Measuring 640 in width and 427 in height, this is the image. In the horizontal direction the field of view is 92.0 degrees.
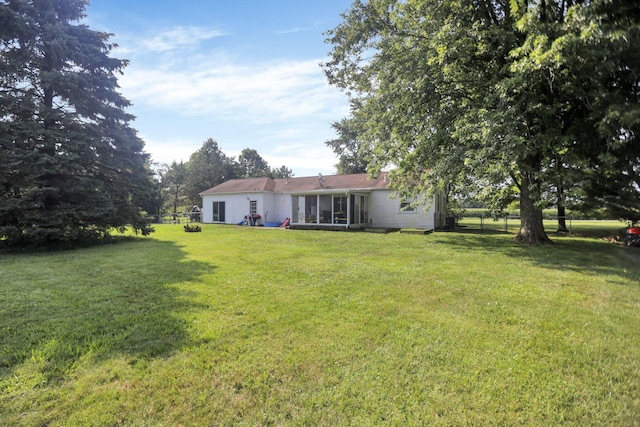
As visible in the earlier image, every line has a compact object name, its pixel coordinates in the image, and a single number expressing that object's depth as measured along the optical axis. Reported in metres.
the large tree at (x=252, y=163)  53.81
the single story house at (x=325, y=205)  18.42
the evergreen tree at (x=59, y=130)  9.74
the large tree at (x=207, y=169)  43.69
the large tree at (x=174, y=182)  44.50
